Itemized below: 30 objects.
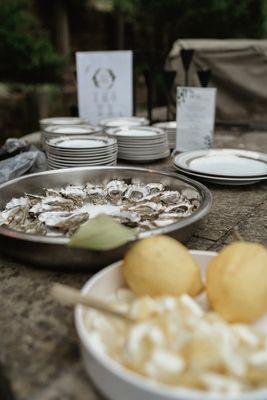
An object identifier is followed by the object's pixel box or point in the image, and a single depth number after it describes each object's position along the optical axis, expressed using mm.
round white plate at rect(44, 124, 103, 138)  2018
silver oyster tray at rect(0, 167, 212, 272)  869
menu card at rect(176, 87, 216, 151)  1847
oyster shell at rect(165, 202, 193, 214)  1190
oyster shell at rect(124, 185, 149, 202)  1340
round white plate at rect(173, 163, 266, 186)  1530
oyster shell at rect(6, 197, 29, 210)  1232
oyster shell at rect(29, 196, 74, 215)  1175
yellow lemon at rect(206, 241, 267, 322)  653
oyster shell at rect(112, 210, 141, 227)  1060
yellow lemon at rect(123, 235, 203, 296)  700
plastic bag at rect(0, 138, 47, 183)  1488
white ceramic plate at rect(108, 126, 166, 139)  1925
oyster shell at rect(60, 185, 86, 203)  1318
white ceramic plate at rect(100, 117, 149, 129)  2298
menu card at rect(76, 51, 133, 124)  2434
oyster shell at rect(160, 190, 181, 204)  1255
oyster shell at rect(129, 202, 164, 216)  1164
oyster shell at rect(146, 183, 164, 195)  1373
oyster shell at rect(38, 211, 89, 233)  1049
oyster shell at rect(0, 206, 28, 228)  1120
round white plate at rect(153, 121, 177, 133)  2231
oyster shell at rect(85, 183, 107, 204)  1329
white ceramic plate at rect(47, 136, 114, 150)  1649
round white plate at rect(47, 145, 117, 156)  1615
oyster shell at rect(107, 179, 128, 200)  1360
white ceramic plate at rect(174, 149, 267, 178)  1592
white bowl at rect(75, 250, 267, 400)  483
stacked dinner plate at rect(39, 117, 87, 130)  2357
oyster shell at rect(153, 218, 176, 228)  1030
